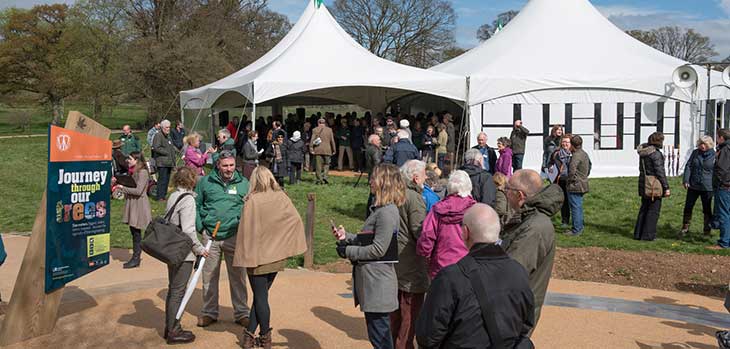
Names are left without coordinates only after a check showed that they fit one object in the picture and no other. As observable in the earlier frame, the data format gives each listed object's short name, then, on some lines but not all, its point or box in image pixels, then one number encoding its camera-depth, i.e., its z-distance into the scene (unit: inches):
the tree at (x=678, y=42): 2143.2
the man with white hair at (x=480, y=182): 323.6
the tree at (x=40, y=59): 1504.7
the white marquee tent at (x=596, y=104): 682.8
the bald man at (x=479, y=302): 118.6
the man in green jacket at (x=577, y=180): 419.5
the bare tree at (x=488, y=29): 2098.2
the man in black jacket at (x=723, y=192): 380.5
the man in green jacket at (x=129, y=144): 642.2
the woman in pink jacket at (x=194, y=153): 486.0
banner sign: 235.0
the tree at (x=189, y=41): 1264.8
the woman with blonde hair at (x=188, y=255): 231.3
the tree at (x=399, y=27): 1615.4
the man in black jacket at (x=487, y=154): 486.0
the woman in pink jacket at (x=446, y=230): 190.9
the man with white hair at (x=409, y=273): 204.4
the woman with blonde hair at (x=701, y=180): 400.5
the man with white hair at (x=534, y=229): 151.7
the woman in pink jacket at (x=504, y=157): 479.2
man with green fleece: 242.5
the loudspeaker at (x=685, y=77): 673.6
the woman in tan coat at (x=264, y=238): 215.0
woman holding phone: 193.0
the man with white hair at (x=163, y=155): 568.1
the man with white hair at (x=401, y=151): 481.4
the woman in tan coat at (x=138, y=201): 344.5
